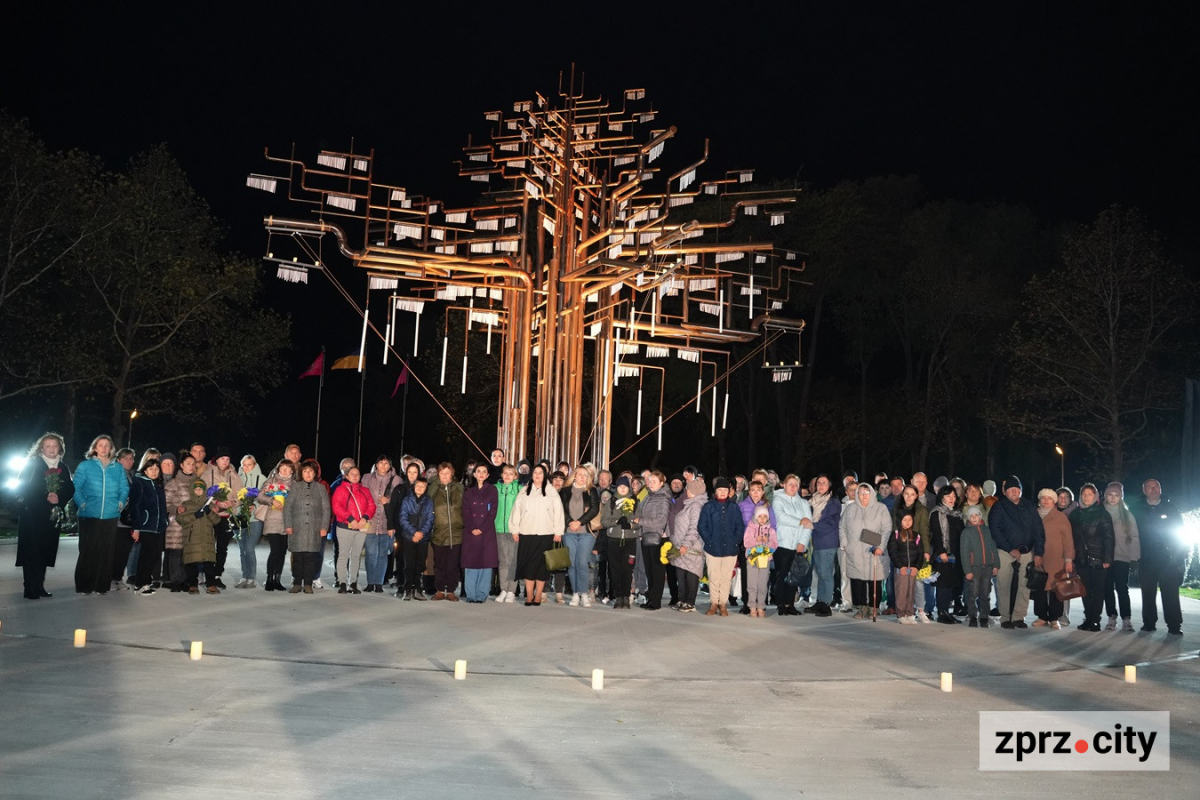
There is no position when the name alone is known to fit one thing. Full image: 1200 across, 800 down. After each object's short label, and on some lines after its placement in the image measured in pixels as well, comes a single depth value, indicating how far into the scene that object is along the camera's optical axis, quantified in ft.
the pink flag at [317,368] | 110.32
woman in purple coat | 49.83
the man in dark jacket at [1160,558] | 47.88
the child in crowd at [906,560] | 48.70
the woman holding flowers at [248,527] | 51.55
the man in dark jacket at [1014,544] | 48.70
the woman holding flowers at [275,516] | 51.24
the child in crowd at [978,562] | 48.62
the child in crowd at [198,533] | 49.34
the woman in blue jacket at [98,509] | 46.19
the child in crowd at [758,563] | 49.42
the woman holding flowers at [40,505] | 45.06
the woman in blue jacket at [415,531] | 50.49
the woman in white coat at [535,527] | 50.01
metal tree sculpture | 67.67
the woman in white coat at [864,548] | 49.29
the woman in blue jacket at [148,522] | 47.78
